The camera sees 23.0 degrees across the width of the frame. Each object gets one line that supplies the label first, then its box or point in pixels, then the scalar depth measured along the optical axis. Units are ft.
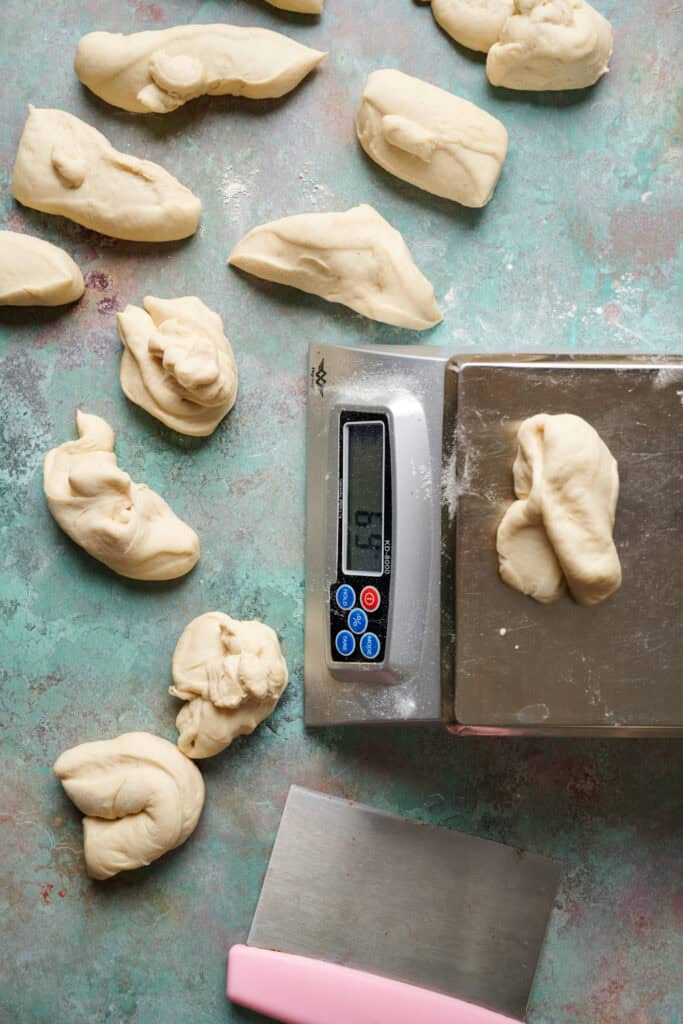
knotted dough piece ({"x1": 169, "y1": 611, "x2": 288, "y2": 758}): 2.72
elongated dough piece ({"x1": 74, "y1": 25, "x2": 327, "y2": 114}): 2.78
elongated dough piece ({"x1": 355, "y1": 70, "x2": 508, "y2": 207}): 2.78
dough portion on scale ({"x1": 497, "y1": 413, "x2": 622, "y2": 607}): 2.30
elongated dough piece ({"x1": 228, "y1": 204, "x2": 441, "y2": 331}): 2.77
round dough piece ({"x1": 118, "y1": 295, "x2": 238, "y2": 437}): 2.73
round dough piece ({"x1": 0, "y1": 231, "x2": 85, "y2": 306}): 2.78
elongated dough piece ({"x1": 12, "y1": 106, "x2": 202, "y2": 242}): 2.79
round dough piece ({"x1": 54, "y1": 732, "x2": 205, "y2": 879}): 2.75
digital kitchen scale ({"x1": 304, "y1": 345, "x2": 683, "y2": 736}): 2.34
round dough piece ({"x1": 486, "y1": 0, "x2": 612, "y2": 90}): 2.76
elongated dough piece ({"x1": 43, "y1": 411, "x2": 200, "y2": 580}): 2.73
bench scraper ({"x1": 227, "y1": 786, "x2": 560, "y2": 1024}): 2.84
